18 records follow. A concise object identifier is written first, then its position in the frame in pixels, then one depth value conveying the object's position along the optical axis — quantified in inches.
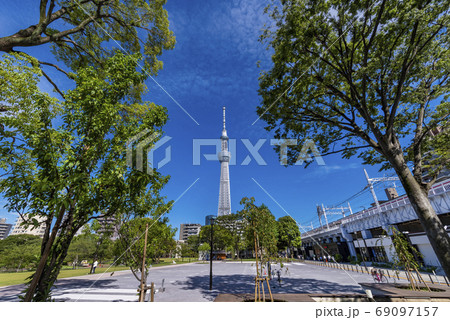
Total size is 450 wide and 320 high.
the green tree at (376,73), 247.3
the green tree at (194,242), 2907.0
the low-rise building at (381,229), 721.0
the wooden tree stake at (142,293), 197.5
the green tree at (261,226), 309.6
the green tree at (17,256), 1308.2
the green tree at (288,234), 1976.5
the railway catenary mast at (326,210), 1853.5
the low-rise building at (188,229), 6013.8
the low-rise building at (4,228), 5505.9
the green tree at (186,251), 2764.5
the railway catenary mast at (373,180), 1160.4
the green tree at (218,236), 2127.2
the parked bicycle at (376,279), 600.9
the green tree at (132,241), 329.7
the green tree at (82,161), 119.2
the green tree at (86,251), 1697.8
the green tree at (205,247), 2236.7
